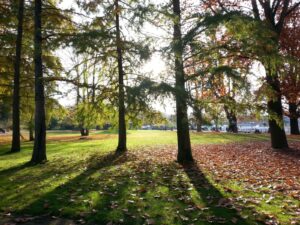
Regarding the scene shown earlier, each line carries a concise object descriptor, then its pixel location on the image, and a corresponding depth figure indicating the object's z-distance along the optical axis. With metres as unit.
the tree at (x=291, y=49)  11.53
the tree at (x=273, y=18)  10.74
